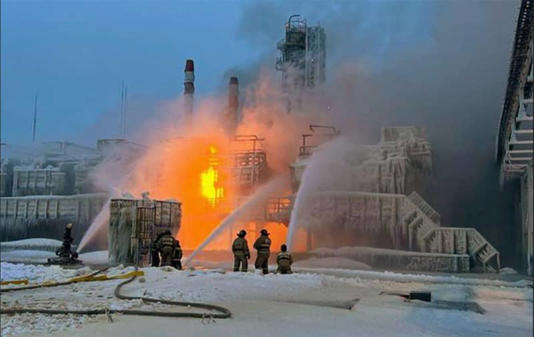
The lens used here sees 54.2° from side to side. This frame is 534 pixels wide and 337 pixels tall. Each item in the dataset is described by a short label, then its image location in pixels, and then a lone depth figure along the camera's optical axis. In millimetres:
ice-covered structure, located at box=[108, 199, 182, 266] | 19453
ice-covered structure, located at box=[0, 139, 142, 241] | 39719
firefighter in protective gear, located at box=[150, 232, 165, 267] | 18153
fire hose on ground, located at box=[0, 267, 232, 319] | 8961
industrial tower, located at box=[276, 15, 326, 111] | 40344
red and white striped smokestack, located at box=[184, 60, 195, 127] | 31703
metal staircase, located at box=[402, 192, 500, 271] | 25484
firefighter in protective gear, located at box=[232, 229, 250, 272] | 17172
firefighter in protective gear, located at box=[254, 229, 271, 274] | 17312
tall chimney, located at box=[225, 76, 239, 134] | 42000
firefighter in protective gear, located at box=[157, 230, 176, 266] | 17781
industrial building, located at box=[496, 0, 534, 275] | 14336
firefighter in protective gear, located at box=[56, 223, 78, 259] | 22219
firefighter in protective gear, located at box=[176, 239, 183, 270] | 17953
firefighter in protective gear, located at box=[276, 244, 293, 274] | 16578
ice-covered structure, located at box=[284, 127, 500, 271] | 25859
